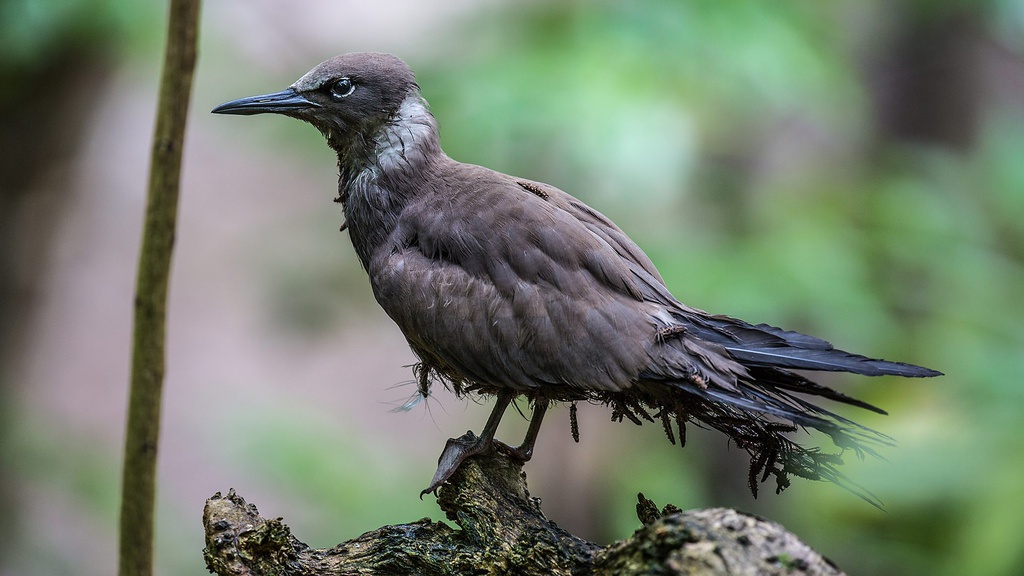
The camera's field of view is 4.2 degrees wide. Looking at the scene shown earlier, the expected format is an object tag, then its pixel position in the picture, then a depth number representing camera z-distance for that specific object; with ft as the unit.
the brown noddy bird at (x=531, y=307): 19.28
